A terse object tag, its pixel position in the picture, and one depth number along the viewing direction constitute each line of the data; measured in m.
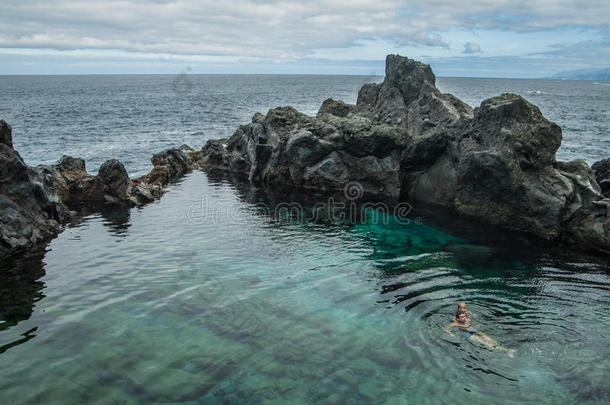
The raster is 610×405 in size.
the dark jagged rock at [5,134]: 28.30
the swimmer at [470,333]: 15.74
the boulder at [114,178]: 36.94
